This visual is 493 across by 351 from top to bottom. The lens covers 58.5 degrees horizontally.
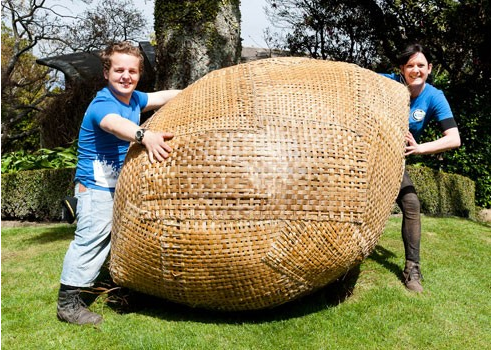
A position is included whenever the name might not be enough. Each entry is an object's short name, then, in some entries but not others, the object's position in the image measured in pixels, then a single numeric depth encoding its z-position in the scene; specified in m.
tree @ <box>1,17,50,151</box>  19.64
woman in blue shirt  3.79
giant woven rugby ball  2.74
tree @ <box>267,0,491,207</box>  10.62
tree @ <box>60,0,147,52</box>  18.08
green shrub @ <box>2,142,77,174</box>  9.70
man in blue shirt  3.24
